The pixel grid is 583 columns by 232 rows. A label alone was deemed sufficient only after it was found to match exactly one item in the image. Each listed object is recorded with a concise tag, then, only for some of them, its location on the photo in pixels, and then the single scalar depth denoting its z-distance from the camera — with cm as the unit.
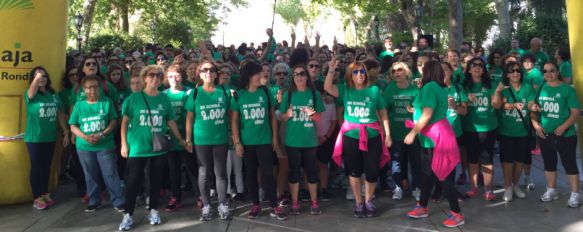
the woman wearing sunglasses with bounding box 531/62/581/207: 584
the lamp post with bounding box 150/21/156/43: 3241
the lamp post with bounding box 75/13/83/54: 1903
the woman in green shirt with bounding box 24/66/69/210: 602
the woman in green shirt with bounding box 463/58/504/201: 630
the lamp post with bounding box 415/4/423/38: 1986
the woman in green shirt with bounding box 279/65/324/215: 562
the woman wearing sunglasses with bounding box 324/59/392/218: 549
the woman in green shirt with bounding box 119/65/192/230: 527
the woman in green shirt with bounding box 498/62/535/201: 618
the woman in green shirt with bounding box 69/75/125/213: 570
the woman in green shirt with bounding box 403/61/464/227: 519
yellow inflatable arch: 619
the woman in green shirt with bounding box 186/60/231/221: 546
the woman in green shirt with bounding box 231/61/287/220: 551
